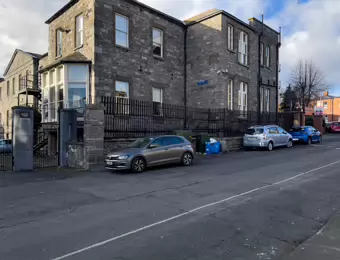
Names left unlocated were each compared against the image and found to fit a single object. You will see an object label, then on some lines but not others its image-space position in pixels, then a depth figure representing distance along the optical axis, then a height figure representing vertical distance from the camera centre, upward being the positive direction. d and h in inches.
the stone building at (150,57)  668.7 +197.9
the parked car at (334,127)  1449.4 +7.4
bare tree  1594.5 +239.0
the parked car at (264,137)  730.2 -22.8
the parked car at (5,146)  609.9 -38.6
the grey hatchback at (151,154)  444.1 -42.2
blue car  881.5 -17.5
